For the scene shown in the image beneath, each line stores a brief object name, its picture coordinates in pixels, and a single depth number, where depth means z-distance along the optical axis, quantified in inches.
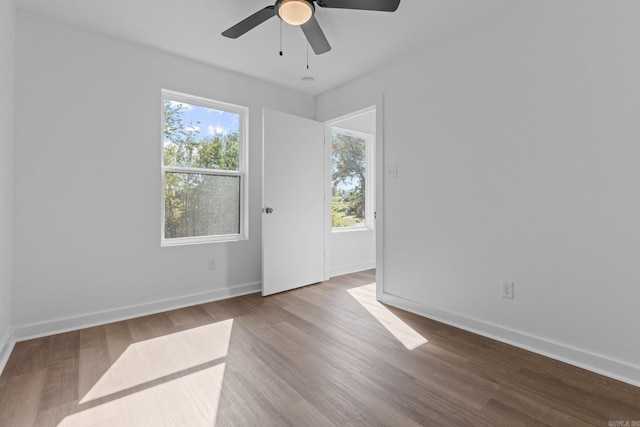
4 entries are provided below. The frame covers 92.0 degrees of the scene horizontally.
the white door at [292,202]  136.5
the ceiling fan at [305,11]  73.7
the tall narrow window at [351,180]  184.9
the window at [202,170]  123.1
